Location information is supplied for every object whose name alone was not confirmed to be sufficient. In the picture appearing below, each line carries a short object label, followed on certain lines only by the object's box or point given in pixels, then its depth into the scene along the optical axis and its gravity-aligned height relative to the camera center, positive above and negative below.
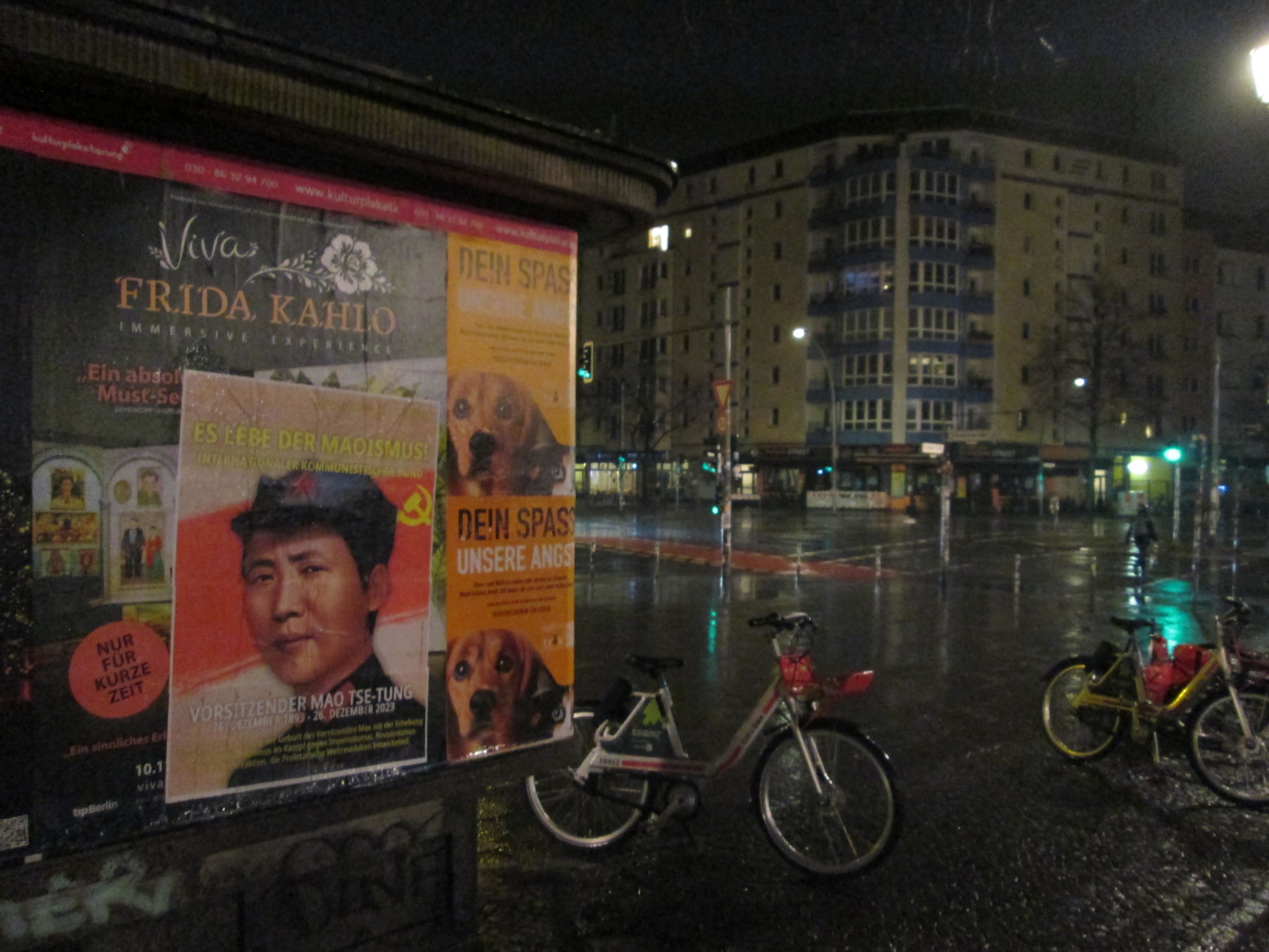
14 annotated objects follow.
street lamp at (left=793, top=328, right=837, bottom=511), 52.34 +1.30
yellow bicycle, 5.79 -1.47
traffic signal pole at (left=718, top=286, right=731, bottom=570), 17.50 +0.05
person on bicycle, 20.81 -1.26
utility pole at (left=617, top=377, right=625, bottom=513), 65.38 +1.31
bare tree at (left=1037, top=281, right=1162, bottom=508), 58.50 +6.67
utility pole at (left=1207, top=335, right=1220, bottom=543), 22.71 +0.32
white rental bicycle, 4.59 -1.51
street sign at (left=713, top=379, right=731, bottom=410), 16.86 +1.33
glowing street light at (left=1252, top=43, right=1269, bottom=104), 8.93 +3.81
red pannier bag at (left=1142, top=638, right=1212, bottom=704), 6.34 -1.32
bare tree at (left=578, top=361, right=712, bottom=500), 67.62 +4.38
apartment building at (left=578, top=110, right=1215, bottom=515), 59.91 +10.96
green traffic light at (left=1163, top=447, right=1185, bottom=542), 24.60 +0.55
